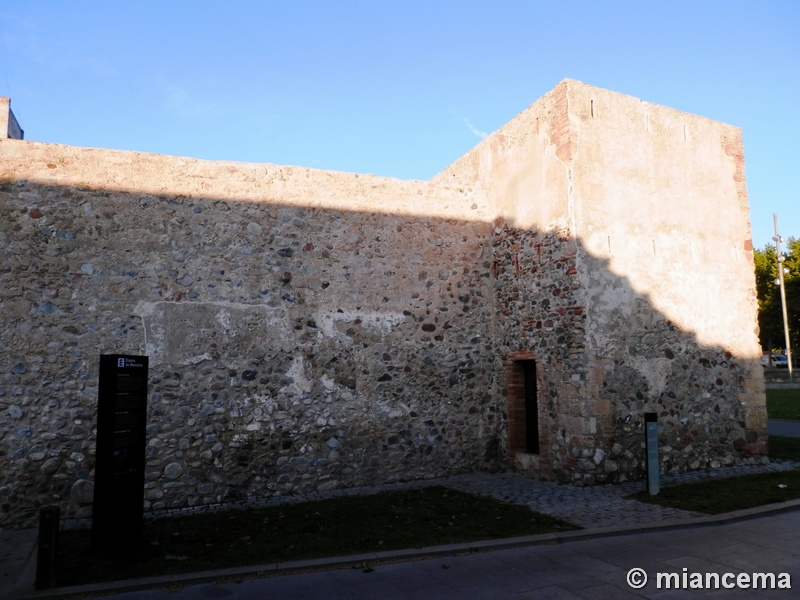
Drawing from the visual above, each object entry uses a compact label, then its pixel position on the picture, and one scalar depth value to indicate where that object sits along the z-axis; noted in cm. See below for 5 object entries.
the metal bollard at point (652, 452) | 793
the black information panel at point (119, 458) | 573
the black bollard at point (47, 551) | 488
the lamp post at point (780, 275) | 3099
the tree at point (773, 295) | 3712
